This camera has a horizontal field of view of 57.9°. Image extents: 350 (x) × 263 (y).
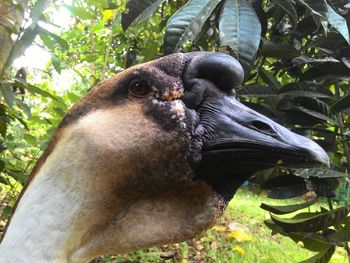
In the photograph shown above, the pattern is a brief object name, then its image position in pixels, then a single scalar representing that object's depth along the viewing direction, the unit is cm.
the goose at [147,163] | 20
